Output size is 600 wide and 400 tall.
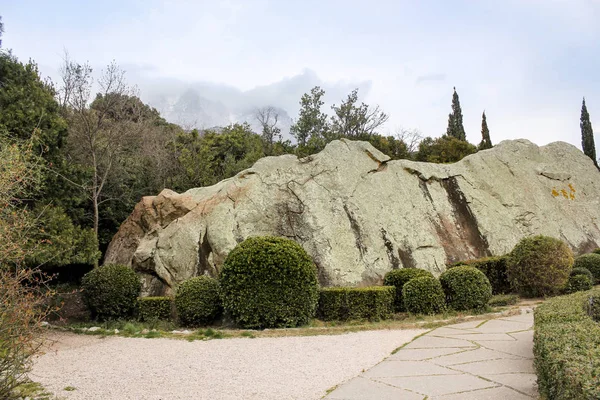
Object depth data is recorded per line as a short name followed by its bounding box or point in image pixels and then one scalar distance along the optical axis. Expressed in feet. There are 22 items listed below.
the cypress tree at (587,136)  92.38
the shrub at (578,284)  37.88
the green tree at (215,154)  61.52
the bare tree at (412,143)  95.36
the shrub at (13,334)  15.72
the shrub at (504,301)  36.70
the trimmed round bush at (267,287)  32.22
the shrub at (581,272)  39.66
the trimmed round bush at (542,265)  37.06
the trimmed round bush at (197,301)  33.86
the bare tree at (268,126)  86.28
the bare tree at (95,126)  50.49
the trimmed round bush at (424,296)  34.14
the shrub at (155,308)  36.19
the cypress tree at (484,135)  91.36
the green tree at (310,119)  80.07
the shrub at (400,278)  37.42
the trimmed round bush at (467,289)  34.30
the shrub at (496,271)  42.37
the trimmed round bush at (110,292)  37.22
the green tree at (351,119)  81.05
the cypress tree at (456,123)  100.01
